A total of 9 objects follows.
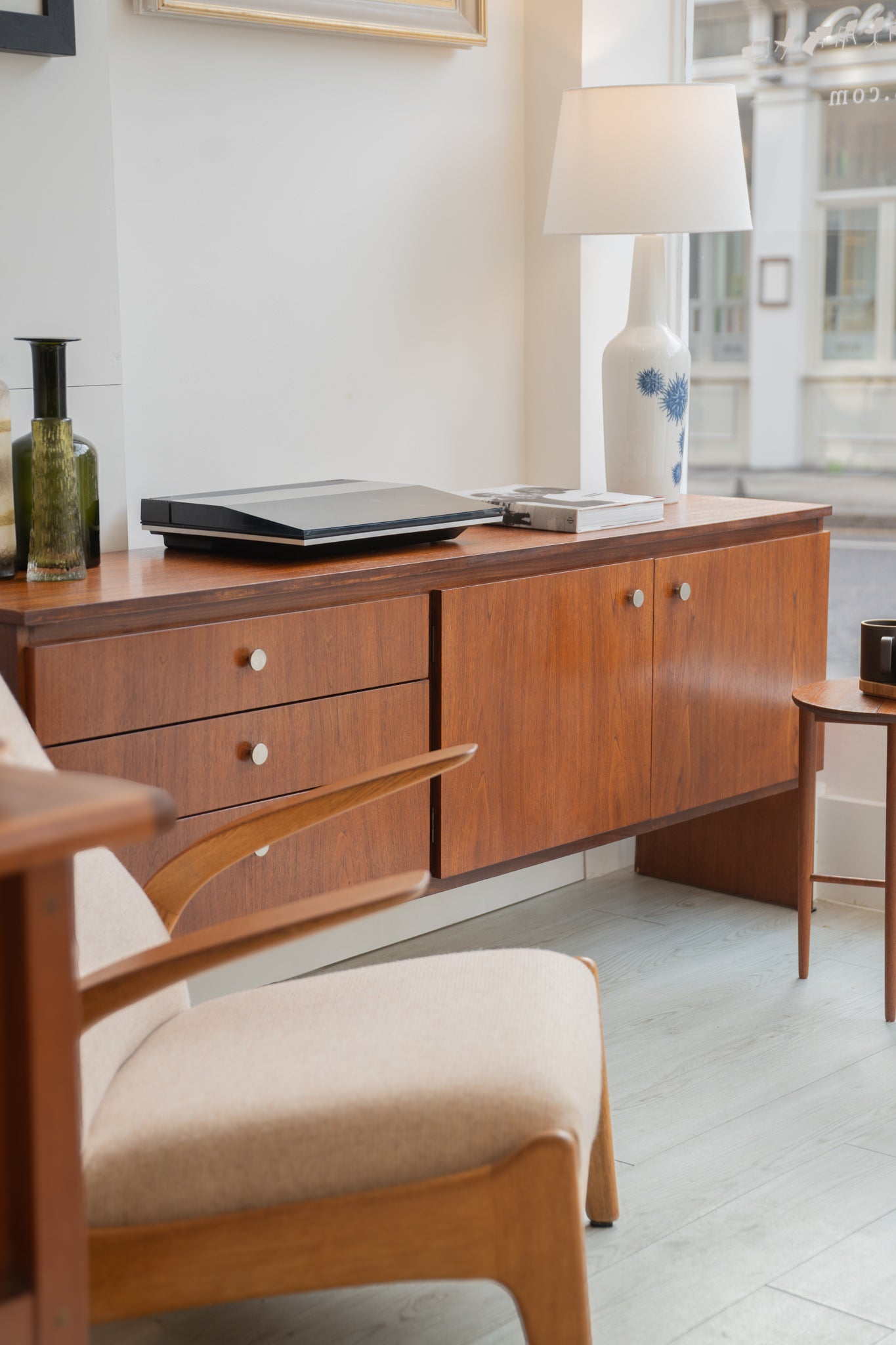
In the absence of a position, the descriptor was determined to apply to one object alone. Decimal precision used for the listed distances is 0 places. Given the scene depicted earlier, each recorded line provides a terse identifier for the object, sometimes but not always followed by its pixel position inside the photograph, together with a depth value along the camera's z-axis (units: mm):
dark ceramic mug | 2455
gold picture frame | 2330
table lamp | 2561
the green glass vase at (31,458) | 1921
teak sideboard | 1826
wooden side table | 2406
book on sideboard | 2408
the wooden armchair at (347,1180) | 1237
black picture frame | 2000
